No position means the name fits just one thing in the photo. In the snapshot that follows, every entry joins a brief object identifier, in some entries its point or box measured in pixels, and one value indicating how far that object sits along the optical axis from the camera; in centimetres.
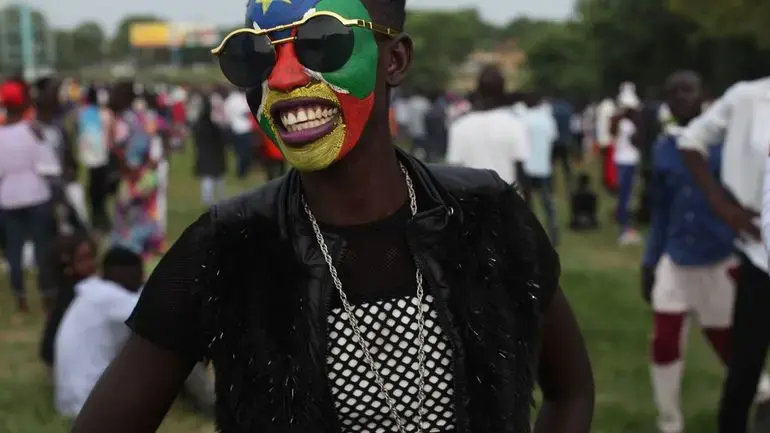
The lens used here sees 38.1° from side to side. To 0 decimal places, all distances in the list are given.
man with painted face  190
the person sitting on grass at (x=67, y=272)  682
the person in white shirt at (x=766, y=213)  213
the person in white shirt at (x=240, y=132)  1855
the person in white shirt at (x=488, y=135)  798
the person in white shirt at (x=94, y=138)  1168
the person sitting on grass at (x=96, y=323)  595
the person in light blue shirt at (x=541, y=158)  1170
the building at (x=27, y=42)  5016
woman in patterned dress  995
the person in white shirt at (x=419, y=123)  2295
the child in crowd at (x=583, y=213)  1350
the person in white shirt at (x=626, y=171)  1241
